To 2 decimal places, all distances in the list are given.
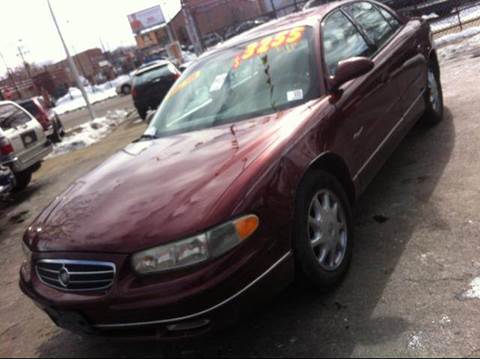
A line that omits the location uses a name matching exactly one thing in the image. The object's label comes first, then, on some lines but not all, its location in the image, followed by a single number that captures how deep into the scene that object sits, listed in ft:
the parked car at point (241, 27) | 65.21
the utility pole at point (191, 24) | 59.06
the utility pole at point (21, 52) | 183.42
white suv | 28.12
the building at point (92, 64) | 185.61
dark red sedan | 8.33
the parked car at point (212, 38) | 63.60
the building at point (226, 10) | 59.77
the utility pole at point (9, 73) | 92.78
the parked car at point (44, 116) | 45.55
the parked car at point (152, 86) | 52.06
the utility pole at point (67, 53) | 63.00
